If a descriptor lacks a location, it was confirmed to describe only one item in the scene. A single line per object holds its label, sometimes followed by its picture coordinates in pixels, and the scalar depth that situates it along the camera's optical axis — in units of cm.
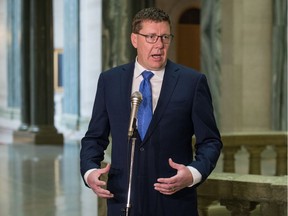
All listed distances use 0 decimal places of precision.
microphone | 265
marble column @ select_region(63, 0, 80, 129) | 1955
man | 285
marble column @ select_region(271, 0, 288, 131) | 1127
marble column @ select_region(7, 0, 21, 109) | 2356
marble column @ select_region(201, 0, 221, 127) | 1115
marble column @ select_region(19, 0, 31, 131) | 1802
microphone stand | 264
